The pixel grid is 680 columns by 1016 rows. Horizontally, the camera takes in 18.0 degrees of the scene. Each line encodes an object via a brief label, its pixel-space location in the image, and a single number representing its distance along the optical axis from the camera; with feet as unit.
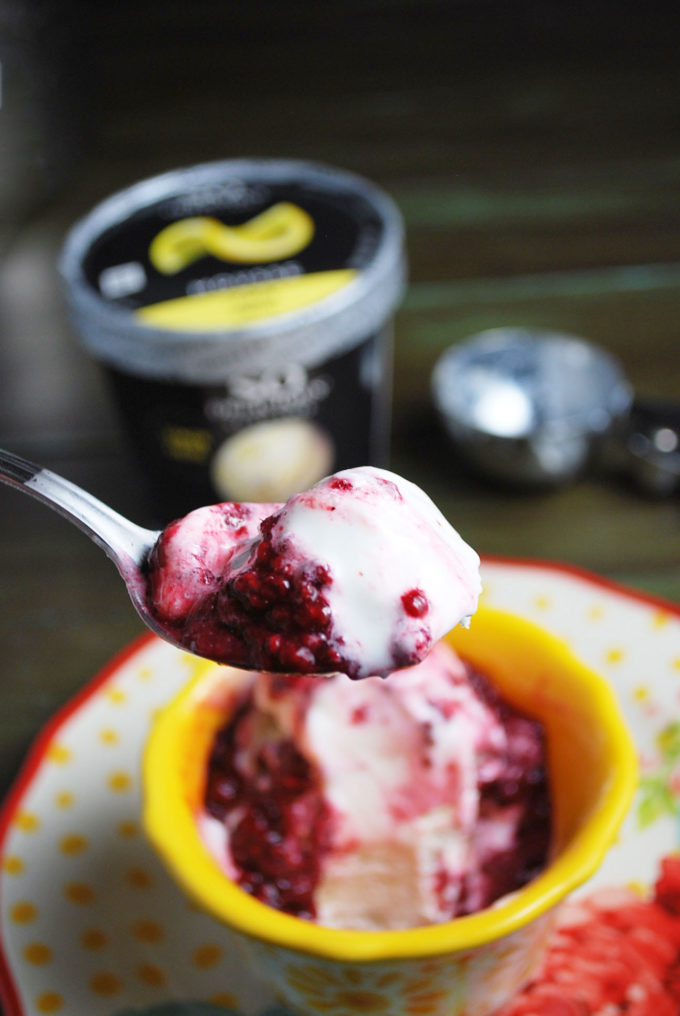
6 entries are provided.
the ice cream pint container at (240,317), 1.91
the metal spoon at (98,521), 1.55
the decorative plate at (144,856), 1.71
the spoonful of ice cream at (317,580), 1.44
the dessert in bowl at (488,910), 1.60
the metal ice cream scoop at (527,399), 2.08
